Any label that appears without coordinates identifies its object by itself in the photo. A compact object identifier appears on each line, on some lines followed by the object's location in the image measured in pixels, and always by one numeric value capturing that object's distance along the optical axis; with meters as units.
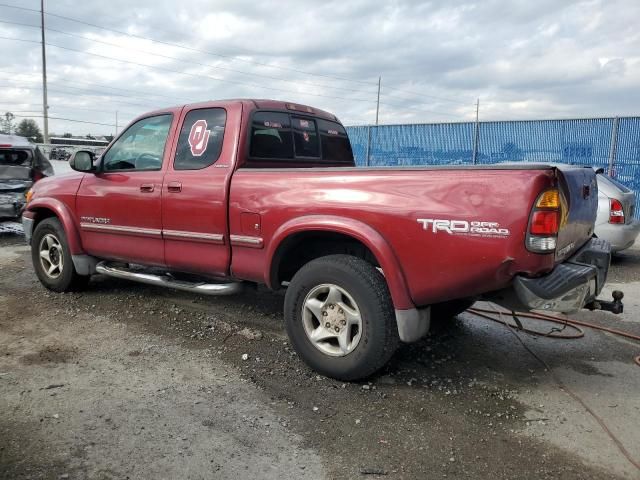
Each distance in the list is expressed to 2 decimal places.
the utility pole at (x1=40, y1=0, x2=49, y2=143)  34.81
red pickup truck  2.96
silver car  7.32
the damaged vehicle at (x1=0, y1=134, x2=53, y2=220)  9.17
